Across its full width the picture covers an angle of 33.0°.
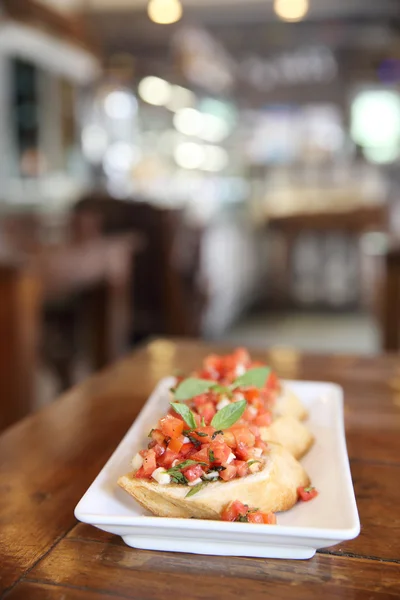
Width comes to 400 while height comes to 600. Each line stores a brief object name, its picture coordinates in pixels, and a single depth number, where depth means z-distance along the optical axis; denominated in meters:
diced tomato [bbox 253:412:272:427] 0.88
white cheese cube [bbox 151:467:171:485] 0.71
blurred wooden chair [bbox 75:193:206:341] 3.94
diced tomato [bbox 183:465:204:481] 0.71
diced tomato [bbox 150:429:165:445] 0.76
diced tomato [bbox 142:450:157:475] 0.73
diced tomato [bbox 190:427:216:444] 0.73
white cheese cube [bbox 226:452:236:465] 0.72
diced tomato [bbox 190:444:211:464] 0.72
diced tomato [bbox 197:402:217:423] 0.83
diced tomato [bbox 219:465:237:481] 0.71
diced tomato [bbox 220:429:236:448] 0.74
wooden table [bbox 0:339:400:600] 0.63
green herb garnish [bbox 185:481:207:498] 0.68
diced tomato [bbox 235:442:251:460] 0.74
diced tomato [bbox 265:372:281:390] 1.04
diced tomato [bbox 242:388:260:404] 0.92
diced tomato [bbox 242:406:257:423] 0.88
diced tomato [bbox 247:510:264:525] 0.68
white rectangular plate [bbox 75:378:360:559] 0.63
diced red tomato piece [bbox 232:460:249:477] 0.72
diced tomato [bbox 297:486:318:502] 0.75
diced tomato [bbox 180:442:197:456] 0.74
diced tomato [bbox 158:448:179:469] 0.74
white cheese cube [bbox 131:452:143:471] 0.75
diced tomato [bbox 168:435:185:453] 0.74
